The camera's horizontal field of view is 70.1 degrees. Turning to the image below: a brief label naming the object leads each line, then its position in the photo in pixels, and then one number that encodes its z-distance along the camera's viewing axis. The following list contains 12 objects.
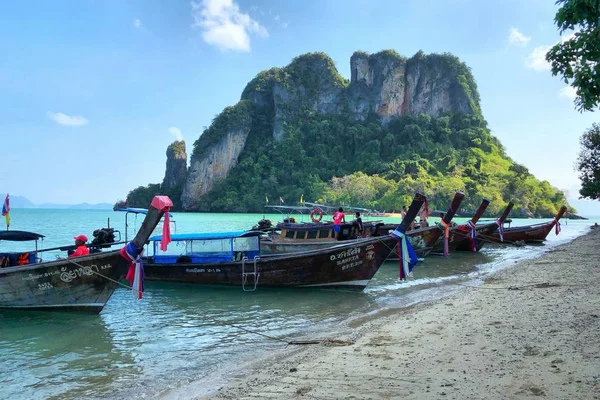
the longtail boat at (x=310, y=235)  17.36
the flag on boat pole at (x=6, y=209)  12.74
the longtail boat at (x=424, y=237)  19.07
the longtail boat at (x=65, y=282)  9.91
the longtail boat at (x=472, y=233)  22.67
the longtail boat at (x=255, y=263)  12.60
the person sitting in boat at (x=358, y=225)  17.52
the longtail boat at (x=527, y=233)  28.92
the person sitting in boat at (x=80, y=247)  10.42
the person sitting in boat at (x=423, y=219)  21.62
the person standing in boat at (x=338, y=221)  17.36
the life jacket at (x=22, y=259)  12.08
